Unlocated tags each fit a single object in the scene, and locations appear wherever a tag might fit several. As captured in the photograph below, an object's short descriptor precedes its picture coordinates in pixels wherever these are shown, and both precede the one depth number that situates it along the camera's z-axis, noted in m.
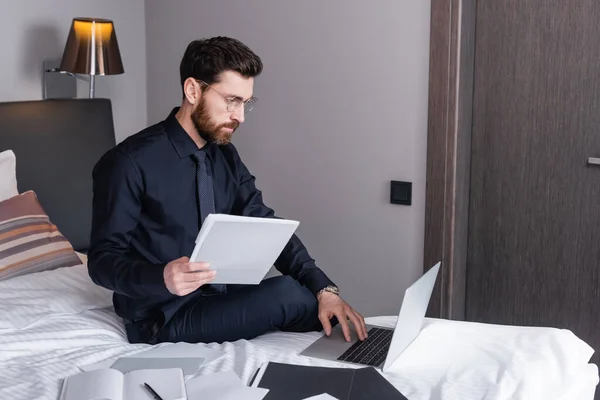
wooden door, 2.87
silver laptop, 1.88
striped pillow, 2.56
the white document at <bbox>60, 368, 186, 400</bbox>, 1.70
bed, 1.79
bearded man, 2.22
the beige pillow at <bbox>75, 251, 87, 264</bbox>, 2.77
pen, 1.69
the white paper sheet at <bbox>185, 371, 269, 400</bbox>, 1.71
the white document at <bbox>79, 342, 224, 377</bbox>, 1.92
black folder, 1.73
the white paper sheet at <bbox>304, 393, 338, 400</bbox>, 1.70
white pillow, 2.78
